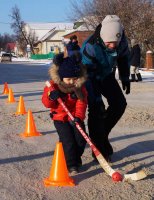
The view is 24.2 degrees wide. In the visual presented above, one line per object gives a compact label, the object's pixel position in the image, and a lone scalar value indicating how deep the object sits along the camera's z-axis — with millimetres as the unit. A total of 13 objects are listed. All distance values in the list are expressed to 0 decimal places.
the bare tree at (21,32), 77786
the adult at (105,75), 4092
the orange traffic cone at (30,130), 5697
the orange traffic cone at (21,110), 7520
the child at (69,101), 3887
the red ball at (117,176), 3708
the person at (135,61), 14461
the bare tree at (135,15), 26745
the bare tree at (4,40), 116461
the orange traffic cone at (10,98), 9272
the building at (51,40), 75262
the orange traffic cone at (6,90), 11225
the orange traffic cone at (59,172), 3671
